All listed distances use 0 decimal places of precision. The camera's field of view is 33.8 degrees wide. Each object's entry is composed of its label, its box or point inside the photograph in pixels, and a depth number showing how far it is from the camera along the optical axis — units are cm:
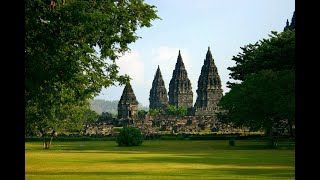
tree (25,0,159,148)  1606
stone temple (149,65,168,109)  16550
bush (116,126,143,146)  5138
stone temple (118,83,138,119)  11256
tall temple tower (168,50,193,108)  15375
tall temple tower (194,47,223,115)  13370
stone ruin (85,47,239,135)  9556
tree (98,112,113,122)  11931
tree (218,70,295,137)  4103
